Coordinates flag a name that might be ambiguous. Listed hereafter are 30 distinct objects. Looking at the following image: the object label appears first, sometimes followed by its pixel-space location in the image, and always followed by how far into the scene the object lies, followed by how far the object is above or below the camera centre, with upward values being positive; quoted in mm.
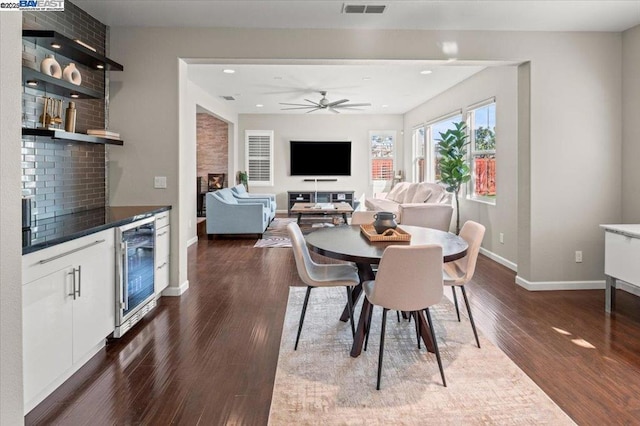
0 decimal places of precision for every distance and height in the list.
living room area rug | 6985 -537
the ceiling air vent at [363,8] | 3555 +1690
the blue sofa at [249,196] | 8875 +152
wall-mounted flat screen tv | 10875 +1171
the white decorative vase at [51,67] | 2904 +965
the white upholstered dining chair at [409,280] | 2289 -435
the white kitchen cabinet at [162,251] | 3740 -453
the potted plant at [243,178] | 10477 +622
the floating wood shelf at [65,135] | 2758 +491
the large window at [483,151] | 5938 +775
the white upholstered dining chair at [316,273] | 2832 -512
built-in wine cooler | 2953 -543
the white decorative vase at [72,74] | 3158 +992
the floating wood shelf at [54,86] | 2712 +856
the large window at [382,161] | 11016 +1110
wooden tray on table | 2857 -229
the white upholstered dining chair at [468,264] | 2855 -442
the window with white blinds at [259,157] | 10898 +1204
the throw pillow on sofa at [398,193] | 8802 +220
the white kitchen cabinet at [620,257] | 3303 -449
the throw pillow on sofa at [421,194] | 7408 +163
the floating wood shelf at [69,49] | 2793 +1163
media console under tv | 10758 +149
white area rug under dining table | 2064 -1036
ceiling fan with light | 7969 +2041
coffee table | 8055 -143
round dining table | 2537 -295
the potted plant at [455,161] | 6426 +661
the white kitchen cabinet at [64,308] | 2006 -587
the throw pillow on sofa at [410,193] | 8086 +192
